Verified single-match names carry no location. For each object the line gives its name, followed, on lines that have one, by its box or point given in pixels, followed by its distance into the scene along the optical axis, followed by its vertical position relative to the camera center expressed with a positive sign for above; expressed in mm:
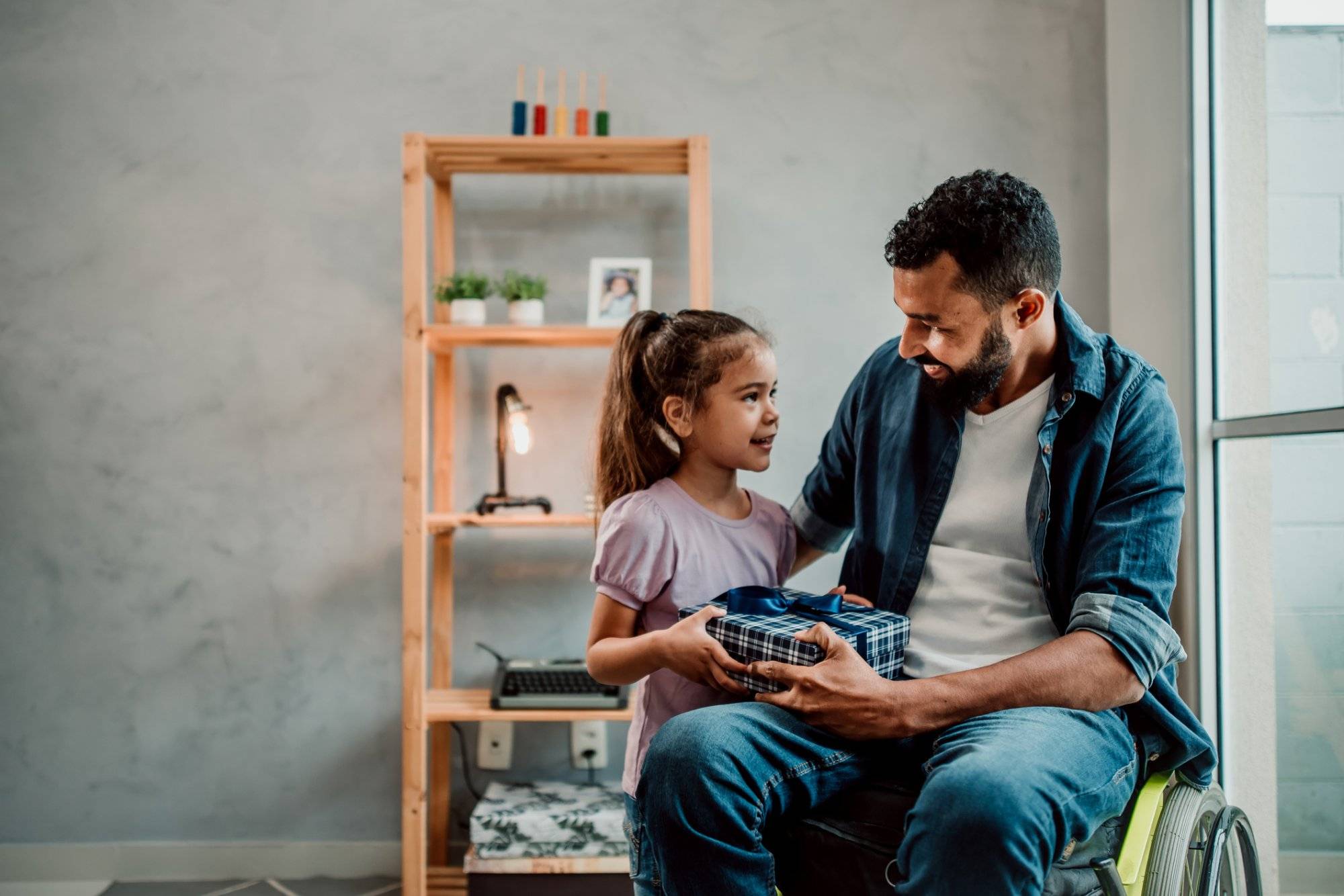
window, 1686 +108
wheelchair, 1192 -486
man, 1150 -204
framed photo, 2248 +368
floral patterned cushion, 2137 -807
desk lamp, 2309 +47
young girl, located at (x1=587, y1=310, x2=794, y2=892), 1437 -70
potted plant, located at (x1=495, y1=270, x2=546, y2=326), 2215 +337
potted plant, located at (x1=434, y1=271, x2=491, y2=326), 2227 +342
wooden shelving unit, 2143 +249
